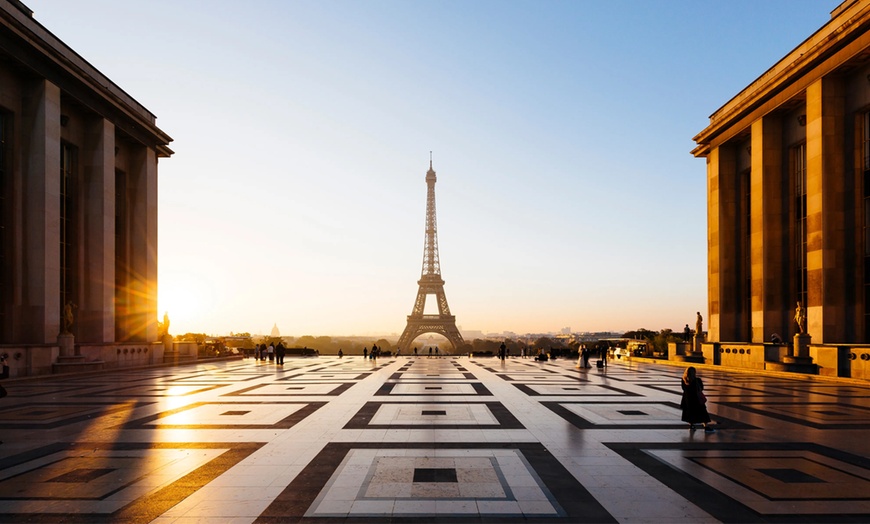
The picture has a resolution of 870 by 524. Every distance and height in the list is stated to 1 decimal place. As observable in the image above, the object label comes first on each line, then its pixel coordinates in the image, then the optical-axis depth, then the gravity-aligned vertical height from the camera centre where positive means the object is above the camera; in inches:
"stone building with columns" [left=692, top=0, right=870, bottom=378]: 1266.0 +224.0
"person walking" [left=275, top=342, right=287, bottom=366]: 1668.3 -178.9
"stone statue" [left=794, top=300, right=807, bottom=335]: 1307.7 -65.4
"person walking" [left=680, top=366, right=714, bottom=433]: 510.3 -104.0
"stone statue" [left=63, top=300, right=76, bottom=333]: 1286.9 -55.5
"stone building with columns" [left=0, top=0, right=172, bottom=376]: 1295.5 +238.1
